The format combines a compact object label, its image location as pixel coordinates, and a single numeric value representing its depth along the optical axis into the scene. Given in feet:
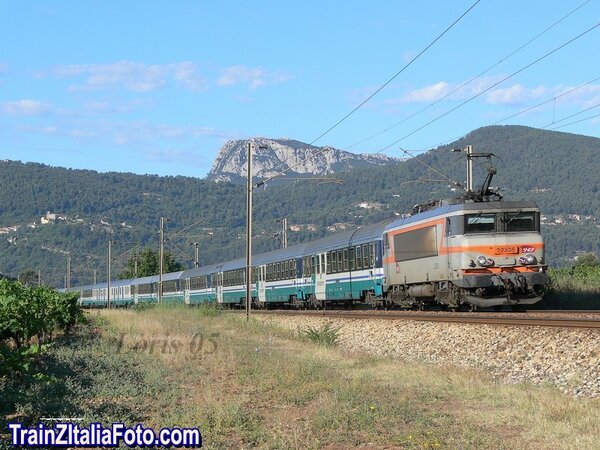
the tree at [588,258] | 342.48
